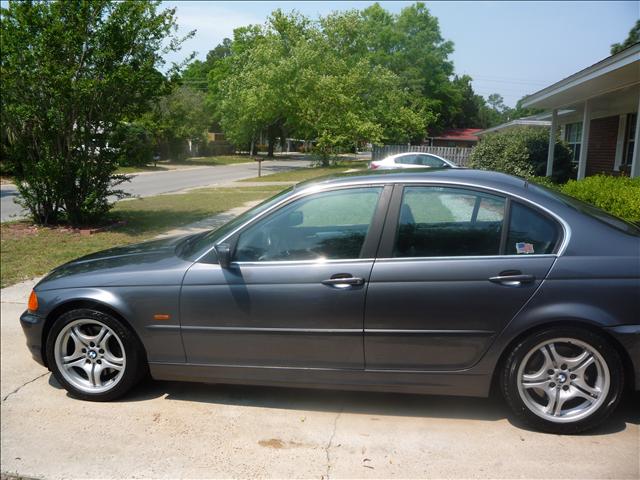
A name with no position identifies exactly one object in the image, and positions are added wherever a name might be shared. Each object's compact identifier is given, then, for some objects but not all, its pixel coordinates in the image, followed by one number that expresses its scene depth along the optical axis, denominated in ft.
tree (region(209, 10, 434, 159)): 112.37
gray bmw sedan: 10.82
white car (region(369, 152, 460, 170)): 63.79
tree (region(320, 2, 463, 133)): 181.88
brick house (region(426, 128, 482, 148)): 222.69
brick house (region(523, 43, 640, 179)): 34.12
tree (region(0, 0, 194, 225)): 34.37
